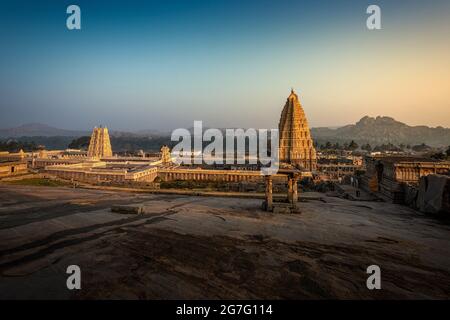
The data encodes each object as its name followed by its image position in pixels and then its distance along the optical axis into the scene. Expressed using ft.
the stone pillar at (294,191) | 81.39
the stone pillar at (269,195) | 79.14
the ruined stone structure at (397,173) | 100.27
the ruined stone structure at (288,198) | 78.84
